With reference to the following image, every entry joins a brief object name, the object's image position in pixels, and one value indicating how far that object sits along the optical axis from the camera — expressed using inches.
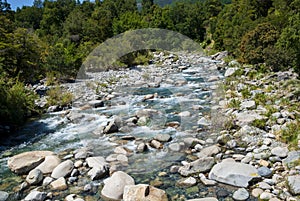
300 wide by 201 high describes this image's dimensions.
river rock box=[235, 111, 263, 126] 330.6
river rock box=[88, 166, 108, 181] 243.4
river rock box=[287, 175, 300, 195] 191.1
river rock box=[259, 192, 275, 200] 192.7
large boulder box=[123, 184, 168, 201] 200.2
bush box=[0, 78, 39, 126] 384.5
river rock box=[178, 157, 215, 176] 240.2
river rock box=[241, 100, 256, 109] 379.9
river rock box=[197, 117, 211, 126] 359.6
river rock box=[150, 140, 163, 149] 303.1
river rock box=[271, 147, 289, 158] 244.1
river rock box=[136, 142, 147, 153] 297.3
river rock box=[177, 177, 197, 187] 223.3
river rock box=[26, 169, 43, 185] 241.6
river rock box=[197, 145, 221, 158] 269.9
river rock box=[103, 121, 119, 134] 360.5
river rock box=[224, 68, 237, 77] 620.3
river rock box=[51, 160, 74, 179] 251.6
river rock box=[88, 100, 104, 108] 491.9
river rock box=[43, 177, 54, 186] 240.4
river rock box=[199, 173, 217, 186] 220.5
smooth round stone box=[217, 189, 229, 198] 204.8
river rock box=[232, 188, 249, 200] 197.8
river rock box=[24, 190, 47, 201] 213.4
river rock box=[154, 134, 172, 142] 317.1
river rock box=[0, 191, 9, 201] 221.6
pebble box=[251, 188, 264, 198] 199.3
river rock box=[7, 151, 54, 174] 265.6
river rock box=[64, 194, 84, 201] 210.7
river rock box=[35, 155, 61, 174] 261.4
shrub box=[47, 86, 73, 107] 498.6
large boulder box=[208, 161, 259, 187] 216.1
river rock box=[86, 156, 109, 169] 258.8
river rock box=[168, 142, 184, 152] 291.1
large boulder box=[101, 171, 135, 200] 213.6
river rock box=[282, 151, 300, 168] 227.0
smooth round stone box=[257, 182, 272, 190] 204.4
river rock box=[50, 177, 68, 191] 232.6
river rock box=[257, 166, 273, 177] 220.3
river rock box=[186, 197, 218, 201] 196.5
